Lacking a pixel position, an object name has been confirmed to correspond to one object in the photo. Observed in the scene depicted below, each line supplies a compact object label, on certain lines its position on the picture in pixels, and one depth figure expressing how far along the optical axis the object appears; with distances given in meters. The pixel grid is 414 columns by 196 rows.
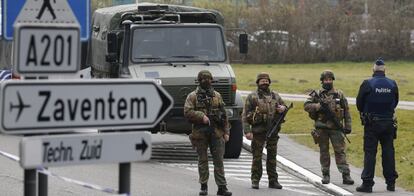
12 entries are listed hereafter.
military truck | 34.25
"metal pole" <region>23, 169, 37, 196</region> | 12.26
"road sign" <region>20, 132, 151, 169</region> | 10.73
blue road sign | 15.66
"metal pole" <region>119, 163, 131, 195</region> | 11.26
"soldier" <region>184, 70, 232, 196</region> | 26.56
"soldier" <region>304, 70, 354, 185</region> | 28.20
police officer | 27.17
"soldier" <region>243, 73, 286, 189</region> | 28.16
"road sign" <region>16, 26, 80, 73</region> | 11.51
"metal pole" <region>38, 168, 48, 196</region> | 14.47
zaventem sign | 10.73
